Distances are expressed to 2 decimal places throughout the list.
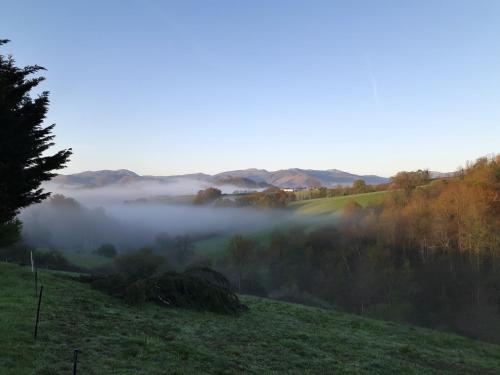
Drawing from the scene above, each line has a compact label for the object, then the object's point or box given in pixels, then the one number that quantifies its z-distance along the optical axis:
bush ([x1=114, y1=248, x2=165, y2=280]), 51.94
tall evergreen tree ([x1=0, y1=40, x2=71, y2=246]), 12.15
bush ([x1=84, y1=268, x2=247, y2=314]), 17.81
